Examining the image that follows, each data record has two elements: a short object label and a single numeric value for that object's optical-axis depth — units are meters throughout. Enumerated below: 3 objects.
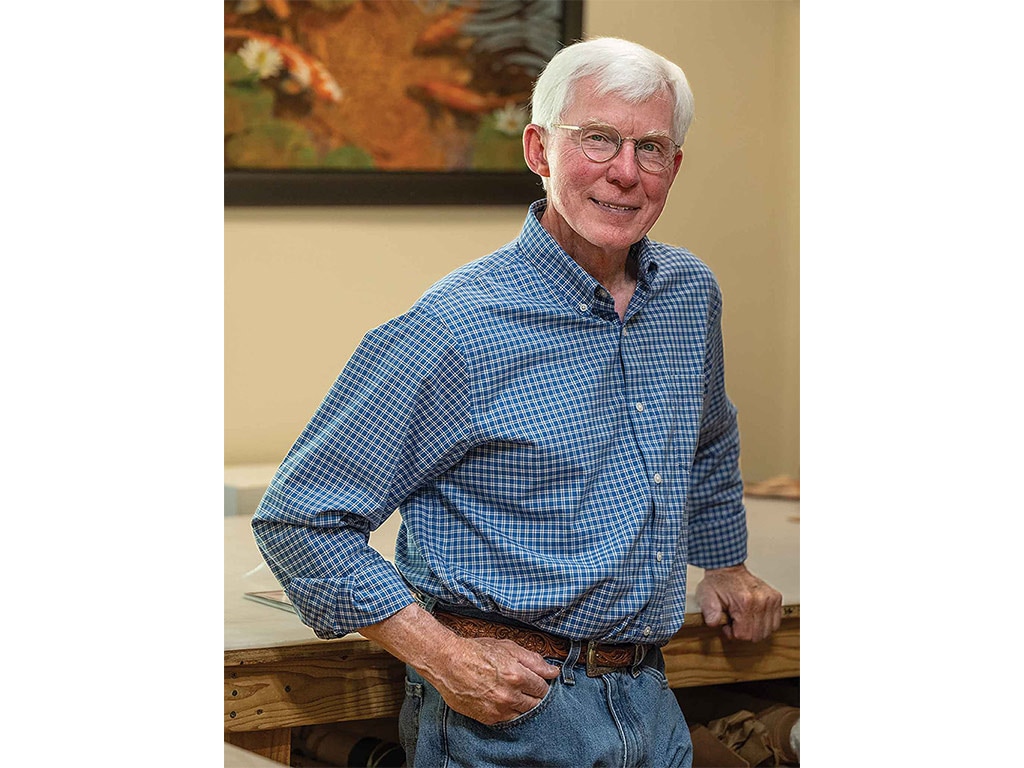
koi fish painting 4.66
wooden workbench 2.80
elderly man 2.59
